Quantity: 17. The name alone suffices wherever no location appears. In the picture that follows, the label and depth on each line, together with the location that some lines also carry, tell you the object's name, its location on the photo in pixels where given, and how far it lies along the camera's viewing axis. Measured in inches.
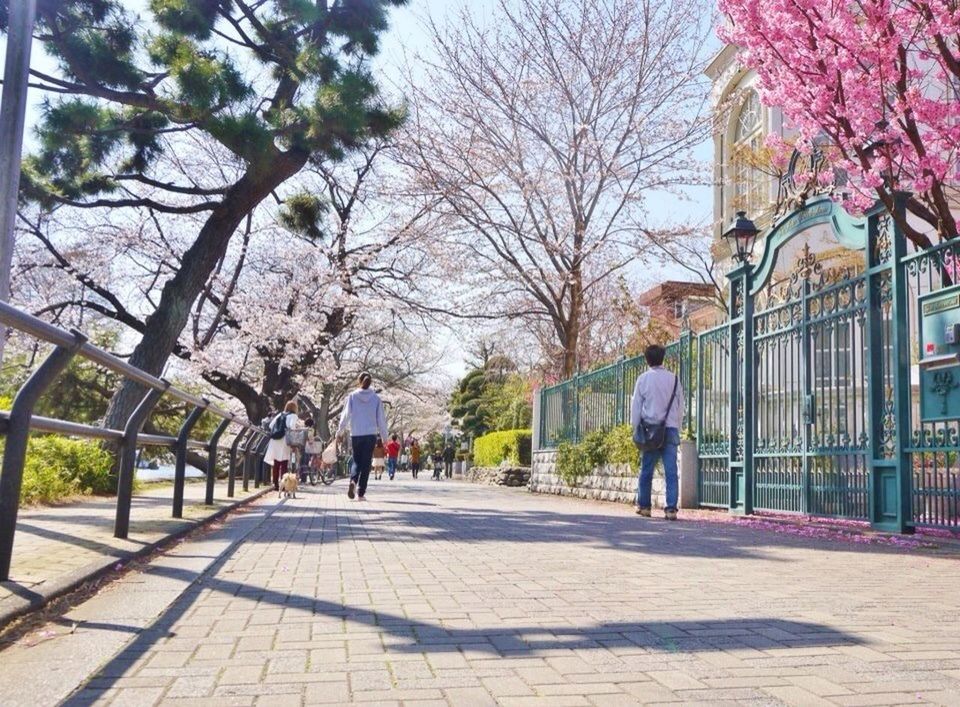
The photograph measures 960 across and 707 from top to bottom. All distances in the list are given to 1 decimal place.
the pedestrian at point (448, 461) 1905.8
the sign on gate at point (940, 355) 283.9
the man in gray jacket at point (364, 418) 499.5
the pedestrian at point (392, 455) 1451.8
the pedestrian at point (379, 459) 1278.3
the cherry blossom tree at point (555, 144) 761.6
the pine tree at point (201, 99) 446.0
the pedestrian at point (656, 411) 408.8
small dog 560.1
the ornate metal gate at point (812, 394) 346.9
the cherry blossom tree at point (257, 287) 887.2
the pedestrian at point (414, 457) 1819.1
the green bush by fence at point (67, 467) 357.4
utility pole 322.7
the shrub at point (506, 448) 1015.6
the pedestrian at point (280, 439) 618.2
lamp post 426.9
